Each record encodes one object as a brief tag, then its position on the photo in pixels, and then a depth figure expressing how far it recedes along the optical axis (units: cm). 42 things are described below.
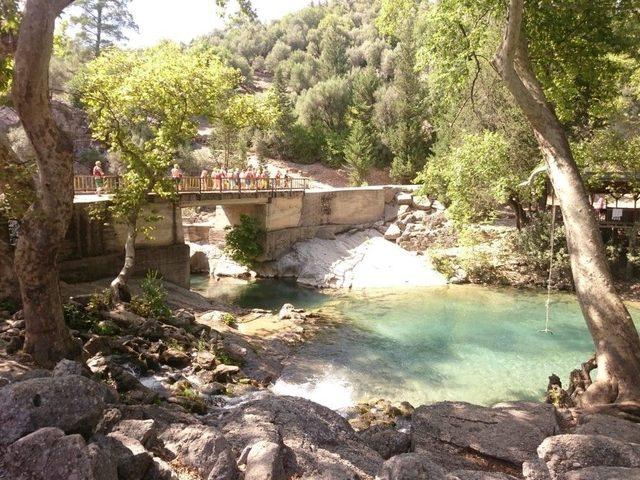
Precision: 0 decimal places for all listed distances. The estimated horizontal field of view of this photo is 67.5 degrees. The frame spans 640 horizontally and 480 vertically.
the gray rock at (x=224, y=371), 1082
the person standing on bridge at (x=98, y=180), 1800
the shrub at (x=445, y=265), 2447
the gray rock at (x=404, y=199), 3128
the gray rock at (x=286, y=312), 1800
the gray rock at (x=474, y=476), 371
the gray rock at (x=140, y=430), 418
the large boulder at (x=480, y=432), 570
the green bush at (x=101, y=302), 1238
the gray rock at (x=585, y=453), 418
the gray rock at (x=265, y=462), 371
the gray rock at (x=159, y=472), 366
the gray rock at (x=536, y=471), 403
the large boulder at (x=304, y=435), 432
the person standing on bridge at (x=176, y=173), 1888
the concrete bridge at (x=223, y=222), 1670
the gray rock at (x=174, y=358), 1099
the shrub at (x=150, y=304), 1377
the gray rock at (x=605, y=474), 356
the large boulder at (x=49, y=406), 341
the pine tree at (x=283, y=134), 4228
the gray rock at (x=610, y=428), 564
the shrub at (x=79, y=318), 1116
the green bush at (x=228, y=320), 1614
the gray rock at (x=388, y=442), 582
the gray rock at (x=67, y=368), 518
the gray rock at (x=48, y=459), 297
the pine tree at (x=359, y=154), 3838
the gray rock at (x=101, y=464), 312
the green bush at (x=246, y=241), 2572
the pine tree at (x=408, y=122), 3850
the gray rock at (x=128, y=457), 347
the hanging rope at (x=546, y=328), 1616
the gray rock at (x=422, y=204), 3117
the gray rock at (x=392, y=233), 2895
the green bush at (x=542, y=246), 2244
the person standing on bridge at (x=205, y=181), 2214
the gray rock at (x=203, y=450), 388
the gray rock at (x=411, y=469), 353
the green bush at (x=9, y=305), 1091
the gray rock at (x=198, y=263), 2655
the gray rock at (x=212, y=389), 967
